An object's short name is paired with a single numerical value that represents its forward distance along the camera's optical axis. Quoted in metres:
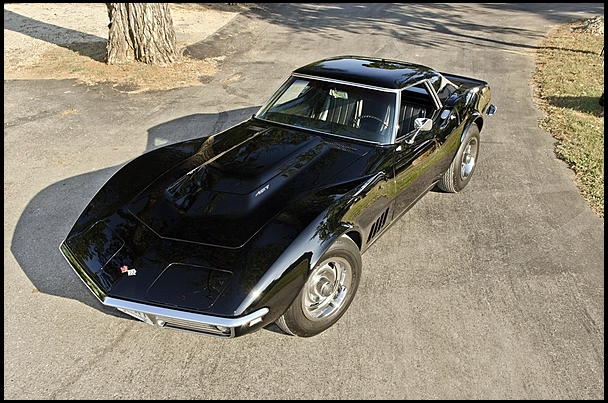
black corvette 2.83
